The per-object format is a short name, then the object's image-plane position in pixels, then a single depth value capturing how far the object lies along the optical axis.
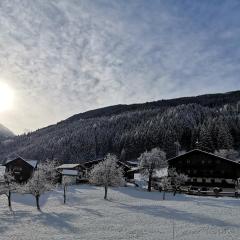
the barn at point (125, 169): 73.89
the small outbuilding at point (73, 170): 70.76
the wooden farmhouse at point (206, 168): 58.97
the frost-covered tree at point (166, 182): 48.74
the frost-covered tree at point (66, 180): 48.95
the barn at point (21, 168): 67.63
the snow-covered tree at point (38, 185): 40.72
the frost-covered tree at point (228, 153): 90.86
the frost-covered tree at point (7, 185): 44.02
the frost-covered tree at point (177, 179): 53.14
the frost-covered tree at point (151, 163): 57.95
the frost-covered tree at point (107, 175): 49.46
